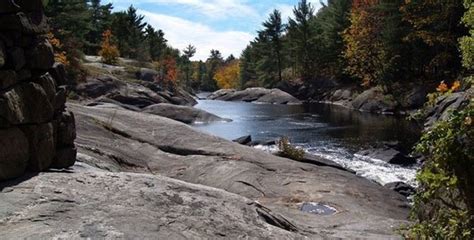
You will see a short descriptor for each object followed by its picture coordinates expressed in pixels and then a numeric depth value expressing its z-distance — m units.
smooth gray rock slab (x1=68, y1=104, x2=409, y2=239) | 11.84
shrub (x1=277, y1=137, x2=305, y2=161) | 19.08
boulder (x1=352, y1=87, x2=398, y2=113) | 48.53
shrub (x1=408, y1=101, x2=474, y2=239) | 5.89
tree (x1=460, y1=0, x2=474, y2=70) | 14.54
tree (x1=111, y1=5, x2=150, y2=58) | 80.89
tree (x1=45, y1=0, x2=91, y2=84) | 46.91
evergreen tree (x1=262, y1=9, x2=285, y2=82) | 88.81
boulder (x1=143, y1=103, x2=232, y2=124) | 38.02
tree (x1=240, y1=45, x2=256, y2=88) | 105.55
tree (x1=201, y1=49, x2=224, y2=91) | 144.88
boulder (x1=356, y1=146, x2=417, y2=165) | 23.38
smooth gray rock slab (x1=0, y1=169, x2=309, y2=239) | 6.57
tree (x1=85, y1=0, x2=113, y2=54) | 80.62
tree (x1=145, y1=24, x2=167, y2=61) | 92.00
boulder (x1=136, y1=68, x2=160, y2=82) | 63.91
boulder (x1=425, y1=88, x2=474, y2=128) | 23.42
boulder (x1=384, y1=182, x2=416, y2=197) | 17.58
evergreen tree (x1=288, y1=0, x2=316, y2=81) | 80.38
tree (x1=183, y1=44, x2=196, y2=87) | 148.48
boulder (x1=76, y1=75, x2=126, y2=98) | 46.78
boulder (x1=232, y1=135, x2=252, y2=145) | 27.53
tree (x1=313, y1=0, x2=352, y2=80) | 70.12
